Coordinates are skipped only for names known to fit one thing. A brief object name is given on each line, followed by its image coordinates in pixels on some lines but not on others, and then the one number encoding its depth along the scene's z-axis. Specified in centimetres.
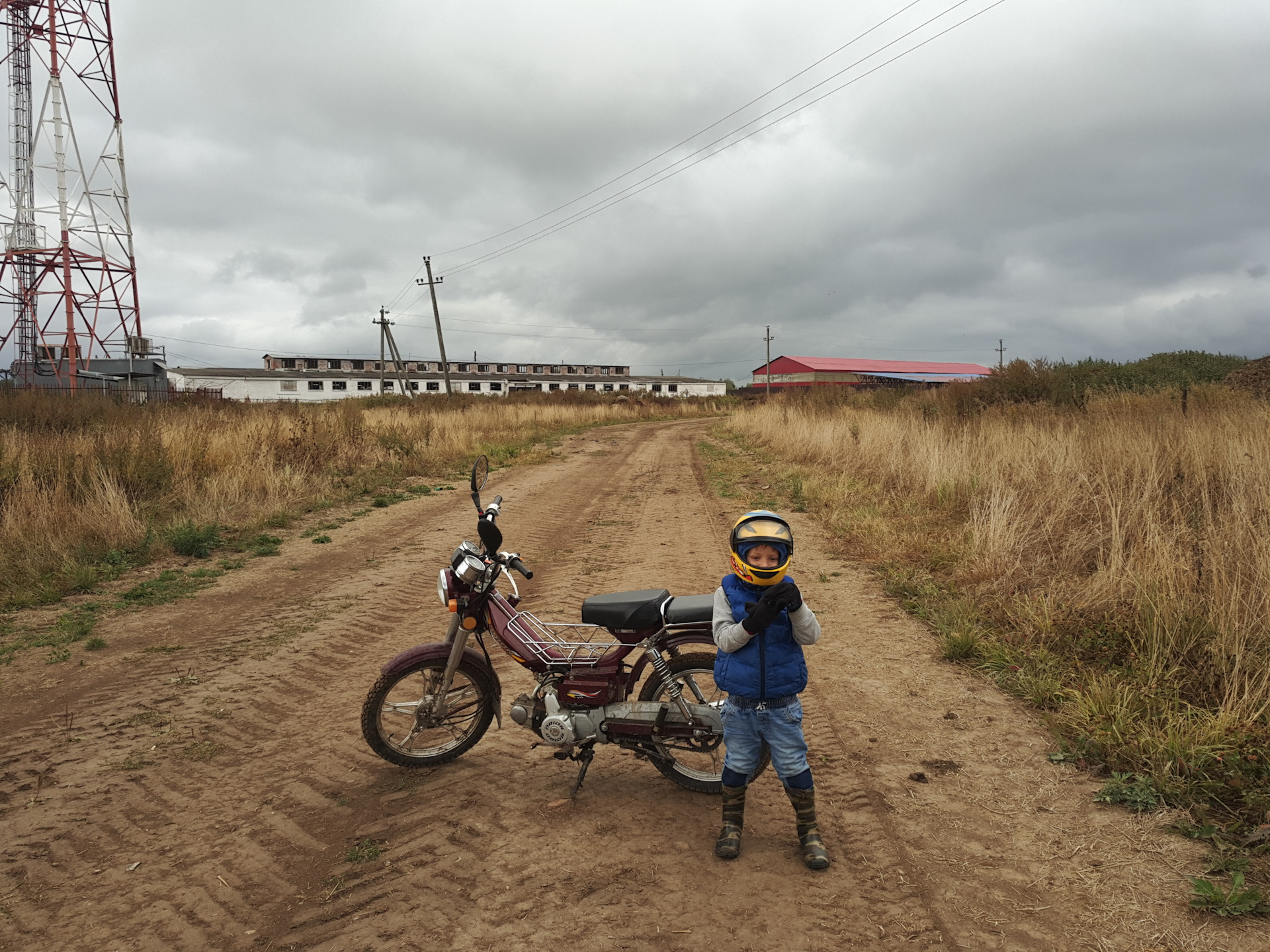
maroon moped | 356
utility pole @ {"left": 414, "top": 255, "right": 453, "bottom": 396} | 4131
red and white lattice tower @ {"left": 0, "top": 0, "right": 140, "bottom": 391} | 2944
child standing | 297
